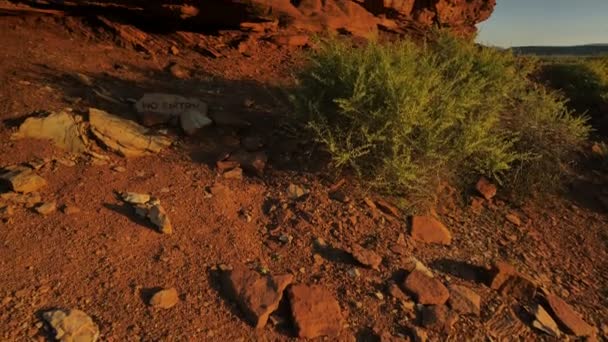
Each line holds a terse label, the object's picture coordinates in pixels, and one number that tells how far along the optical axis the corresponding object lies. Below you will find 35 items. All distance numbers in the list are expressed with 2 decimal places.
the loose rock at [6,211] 2.96
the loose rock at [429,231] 3.63
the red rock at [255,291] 2.66
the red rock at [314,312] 2.64
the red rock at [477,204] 4.30
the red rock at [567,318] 3.05
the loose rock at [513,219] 4.22
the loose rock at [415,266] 3.21
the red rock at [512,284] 3.21
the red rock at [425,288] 2.97
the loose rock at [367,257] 3.16
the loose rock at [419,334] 2.71
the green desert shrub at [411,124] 3.87
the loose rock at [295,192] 3.71
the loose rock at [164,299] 2.61
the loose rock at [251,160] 3.92
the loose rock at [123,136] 3.88
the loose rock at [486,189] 4.46
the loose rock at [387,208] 3.77
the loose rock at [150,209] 3.12
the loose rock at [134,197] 3.32
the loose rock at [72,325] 2.31
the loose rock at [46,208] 3.05
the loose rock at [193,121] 4.27
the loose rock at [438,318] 2.81
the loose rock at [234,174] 3.81
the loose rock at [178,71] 5.55
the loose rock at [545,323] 3.00
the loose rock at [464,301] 2.97
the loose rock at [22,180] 3.17
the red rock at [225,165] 3.89
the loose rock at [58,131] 3.73
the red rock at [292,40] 6.79
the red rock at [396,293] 2.98
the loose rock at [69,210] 3.11
